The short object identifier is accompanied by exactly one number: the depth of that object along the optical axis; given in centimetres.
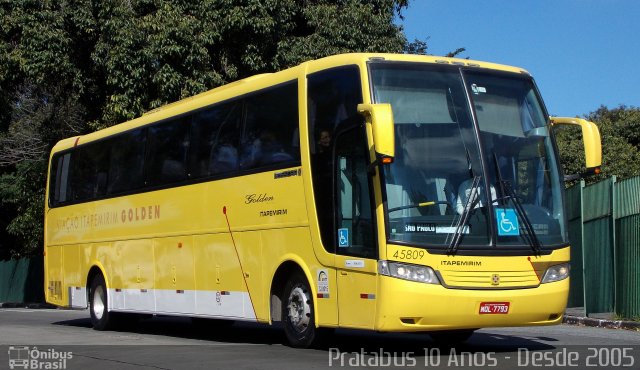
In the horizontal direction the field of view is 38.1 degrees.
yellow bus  1015
